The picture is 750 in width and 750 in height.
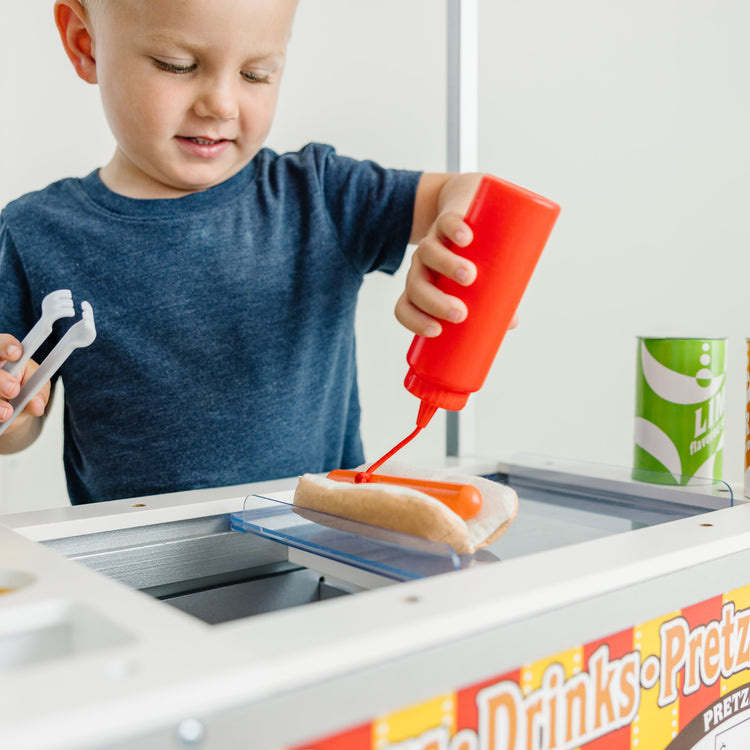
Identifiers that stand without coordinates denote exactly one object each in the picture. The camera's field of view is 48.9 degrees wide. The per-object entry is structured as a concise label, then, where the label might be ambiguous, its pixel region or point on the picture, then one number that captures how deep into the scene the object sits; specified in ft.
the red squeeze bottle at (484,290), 1.82
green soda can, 2.40
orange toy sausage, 1.78
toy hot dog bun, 1.64
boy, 3.05
